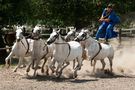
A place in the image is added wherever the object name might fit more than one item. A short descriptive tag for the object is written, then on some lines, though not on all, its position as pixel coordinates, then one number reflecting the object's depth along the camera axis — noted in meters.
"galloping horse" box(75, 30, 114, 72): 16.97
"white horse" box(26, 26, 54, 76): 16.03
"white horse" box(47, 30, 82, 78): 15.68
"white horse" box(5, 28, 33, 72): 16.28
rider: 18.55
